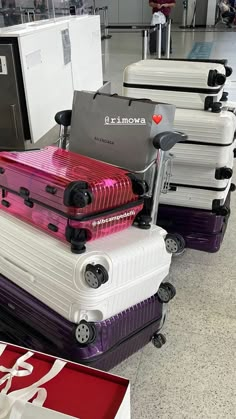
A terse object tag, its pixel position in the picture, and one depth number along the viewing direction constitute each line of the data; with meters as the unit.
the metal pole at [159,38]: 5.72
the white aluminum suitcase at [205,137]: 1.93
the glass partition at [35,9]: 5.75
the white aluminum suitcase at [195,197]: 2.07
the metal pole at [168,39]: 6.41
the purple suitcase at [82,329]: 1.36
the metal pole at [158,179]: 1.61
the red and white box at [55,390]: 1.00
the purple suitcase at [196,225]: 2.08
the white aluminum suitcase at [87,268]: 1.31
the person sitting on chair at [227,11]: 13.62
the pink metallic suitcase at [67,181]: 1.26
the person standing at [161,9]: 8.05
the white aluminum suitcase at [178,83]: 2.02
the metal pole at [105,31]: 11.53
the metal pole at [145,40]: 4.11
